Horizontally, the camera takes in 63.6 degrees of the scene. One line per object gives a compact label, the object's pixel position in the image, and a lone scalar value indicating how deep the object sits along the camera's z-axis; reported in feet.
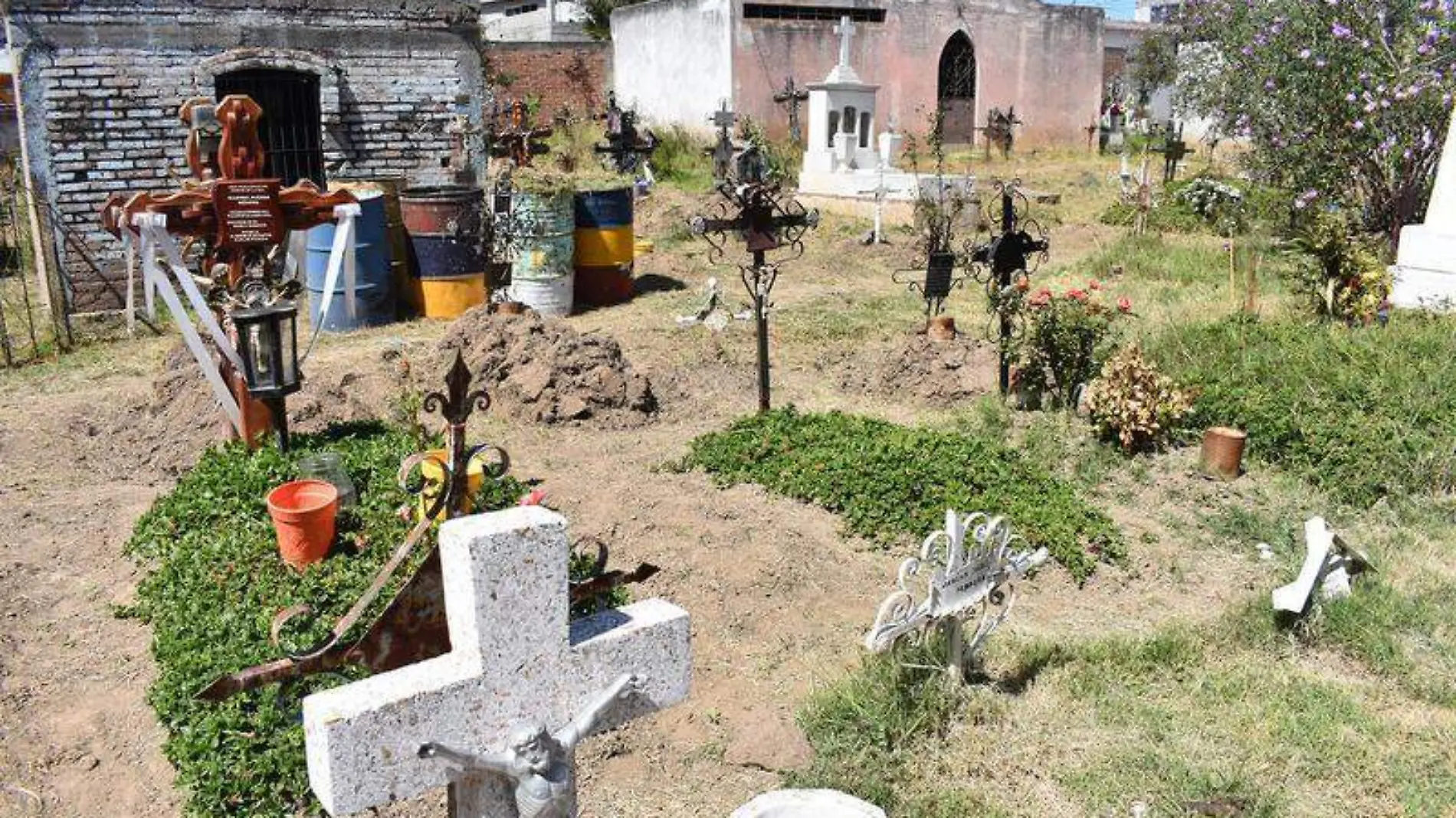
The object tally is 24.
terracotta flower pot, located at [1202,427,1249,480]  21.34
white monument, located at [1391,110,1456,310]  31.22
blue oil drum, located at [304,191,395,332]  34.53
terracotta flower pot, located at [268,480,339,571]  14.85
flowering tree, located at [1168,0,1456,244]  38.09
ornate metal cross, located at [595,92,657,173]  68.44
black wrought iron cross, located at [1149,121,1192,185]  67.36
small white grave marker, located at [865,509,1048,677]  12.82
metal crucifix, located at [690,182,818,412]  23.72
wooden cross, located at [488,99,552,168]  56.29
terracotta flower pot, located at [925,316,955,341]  29.76
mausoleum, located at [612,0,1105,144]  75.61
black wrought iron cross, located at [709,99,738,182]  62.90
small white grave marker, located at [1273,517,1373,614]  15.09
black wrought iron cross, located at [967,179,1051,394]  25.45
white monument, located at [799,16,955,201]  59.16
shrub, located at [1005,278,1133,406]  24.59
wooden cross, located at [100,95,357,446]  18.76
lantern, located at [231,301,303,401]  18.70
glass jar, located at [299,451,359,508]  16.93
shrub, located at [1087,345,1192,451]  22.24
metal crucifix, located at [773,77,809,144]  73.72
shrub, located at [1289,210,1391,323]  28.68
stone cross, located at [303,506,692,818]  6.89
